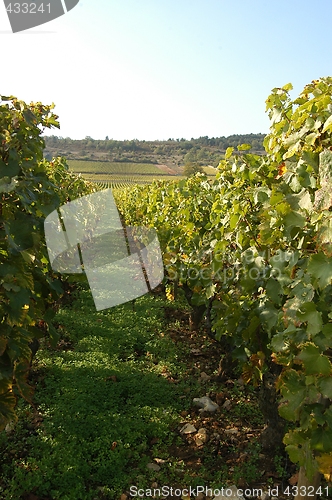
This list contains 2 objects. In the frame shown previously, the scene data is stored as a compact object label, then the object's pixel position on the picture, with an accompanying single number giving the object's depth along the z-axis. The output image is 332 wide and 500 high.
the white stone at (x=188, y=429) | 3.75
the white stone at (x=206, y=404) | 4.12
